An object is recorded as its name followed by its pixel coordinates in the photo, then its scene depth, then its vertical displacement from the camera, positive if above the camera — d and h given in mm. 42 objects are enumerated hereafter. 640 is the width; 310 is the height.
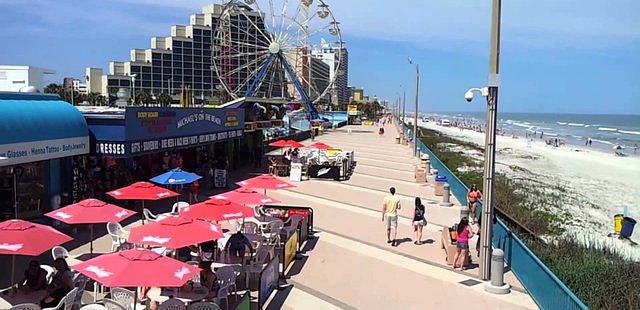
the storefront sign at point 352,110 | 108812 +152
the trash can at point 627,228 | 18141 -3476
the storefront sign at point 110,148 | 16312 -1204
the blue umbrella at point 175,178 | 15961 -1993
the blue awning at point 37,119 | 12797 -358
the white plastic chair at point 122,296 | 8320 -2743
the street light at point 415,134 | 41538 -1573
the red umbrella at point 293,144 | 28453 -1719
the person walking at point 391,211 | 14484 -2509
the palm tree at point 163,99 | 111281 +1477
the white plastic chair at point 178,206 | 15355 -2660
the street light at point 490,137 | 11086 -450
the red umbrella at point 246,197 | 13203 -2050
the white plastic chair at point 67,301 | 7818 -2689
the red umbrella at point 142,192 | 13508 -2045
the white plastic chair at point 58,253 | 10399 -2678
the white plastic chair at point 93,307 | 7402 -2591
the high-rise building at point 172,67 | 142000 +10129
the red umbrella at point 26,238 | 8266 -1990
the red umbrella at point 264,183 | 15383 -2003
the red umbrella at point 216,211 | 11070 -2008
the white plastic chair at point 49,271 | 9141 -2753
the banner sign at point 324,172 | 27484 -2930
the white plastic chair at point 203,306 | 7825 -2694
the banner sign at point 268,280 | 9359 -2959
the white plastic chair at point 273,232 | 12656 -2752
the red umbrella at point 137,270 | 6875 -2027
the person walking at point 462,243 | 12258 -2761
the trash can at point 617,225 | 18922 -3543
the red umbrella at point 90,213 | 10891 -2078
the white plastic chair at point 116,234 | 12083 -2803
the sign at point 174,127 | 16984 -701
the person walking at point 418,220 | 14523 -2702
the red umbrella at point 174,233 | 8828 -1982
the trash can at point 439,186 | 23625 -3023
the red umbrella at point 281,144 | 28612 -1734
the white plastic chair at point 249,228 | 13441 -2791
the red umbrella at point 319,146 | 29600 -1856
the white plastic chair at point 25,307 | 7055 -2490
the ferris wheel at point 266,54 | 55688 +5619
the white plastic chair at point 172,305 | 7836 -2686
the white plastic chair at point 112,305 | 7605 -2630
